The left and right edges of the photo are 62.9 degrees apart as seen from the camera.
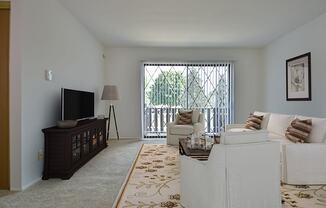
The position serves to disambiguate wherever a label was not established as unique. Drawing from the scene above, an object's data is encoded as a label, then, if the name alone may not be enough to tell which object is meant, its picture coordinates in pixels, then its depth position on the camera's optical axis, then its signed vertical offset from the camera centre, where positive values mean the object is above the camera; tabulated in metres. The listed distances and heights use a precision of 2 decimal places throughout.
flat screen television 3.88 +0.02
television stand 3.48 -0.63
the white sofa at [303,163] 3.16 -0.70
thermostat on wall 3.66 +0.42
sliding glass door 7.34 +0.35
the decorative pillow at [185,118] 6.27 -0.32
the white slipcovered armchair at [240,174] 2.02 -0.55
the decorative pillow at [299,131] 3.53 -0.36
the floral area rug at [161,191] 2.61 -0.97
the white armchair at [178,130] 5.94 -0.57
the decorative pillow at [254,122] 4.98 -0.34
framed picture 5.17 +0.55
